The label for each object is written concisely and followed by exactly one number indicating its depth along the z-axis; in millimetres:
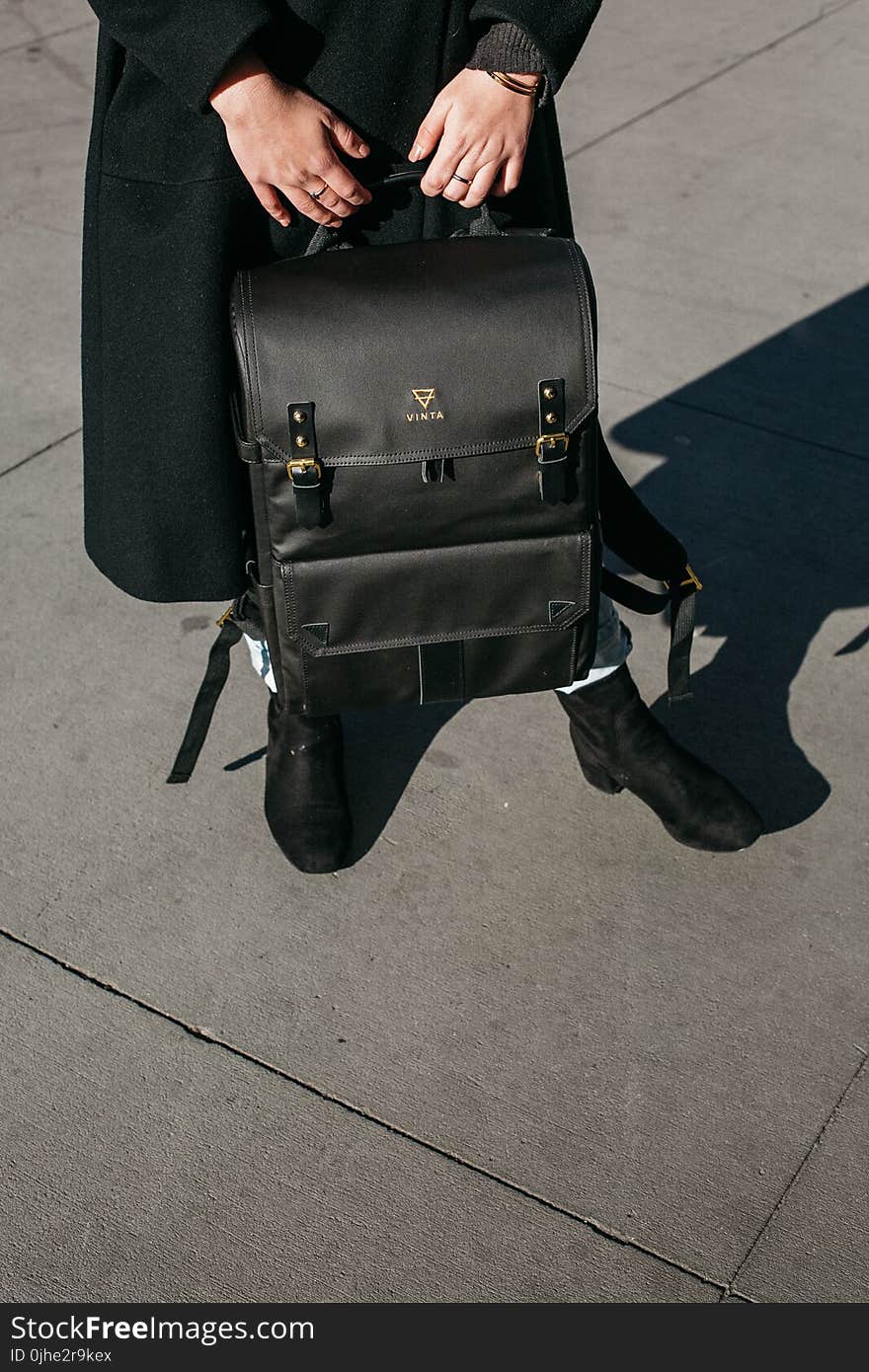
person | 1851
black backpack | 1923
